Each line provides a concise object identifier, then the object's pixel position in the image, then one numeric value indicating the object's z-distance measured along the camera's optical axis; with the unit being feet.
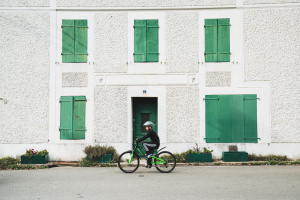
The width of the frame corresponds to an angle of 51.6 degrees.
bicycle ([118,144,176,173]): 29.66
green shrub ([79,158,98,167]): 34.73
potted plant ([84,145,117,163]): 35.06
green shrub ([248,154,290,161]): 35.67
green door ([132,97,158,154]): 38.73
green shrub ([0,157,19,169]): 33.88
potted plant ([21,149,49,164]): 34.63
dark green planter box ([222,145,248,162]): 35.17
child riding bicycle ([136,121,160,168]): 29.57
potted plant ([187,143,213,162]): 35.17
